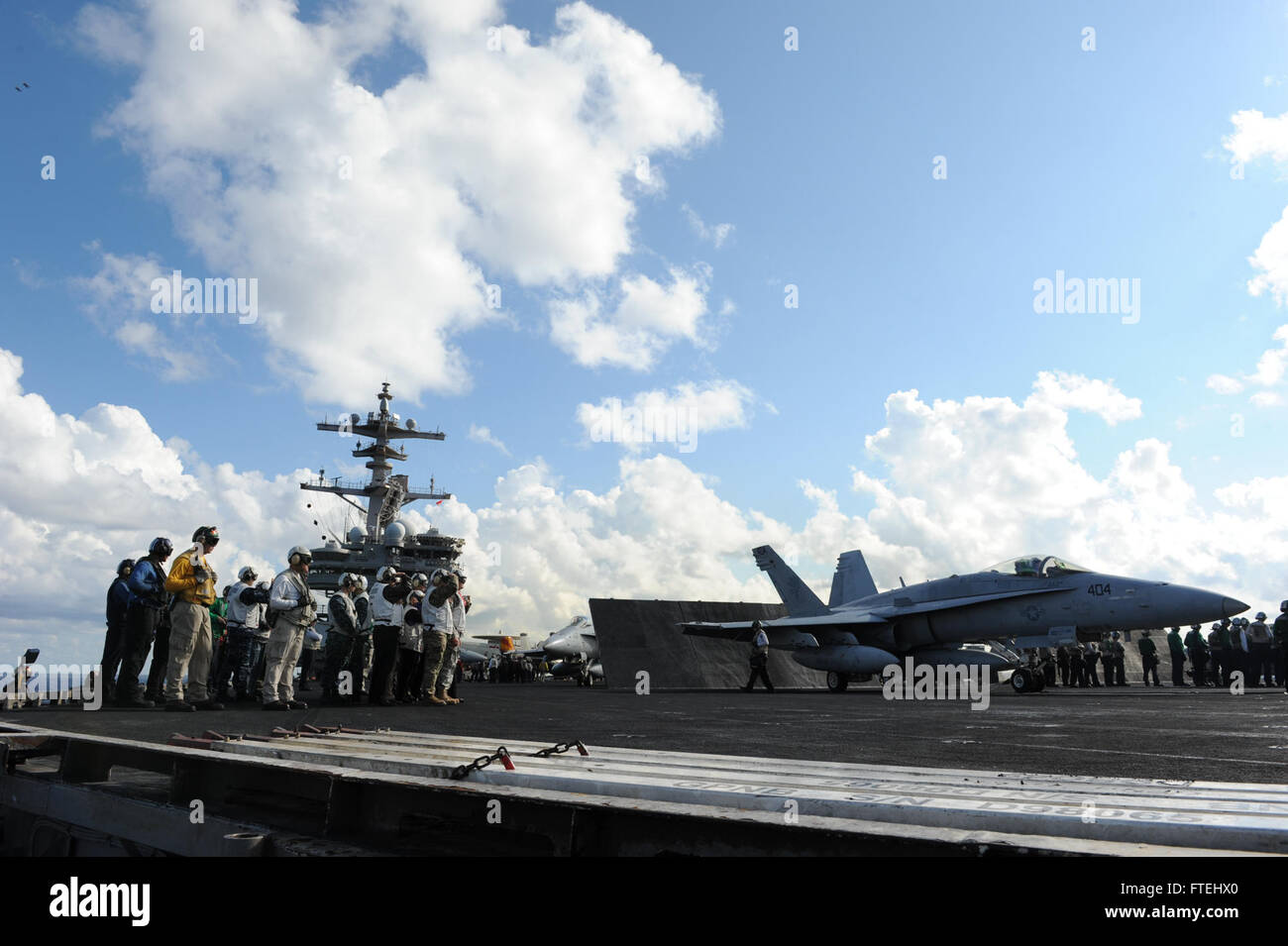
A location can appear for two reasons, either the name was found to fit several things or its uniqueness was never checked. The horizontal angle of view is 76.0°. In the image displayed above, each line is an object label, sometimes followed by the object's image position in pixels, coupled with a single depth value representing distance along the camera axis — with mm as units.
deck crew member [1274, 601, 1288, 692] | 16281
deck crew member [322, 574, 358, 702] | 11477
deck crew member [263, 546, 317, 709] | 9461
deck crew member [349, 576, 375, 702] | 12133
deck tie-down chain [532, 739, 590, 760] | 3709
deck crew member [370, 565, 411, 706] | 11133
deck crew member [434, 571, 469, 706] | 11633
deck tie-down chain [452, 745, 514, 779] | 3084
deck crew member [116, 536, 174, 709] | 9555
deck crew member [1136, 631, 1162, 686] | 22703
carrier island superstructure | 46031
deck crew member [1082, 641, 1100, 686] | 24734
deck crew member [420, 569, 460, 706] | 11008
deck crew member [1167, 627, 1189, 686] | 22562
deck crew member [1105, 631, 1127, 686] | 24202
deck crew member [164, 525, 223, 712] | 9008
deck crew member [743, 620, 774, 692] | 19062
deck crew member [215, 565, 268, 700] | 11172
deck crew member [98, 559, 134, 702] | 9922
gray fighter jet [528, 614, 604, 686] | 31469
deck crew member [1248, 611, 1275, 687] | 18891
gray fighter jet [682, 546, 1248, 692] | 15156
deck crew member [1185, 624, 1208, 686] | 21969
